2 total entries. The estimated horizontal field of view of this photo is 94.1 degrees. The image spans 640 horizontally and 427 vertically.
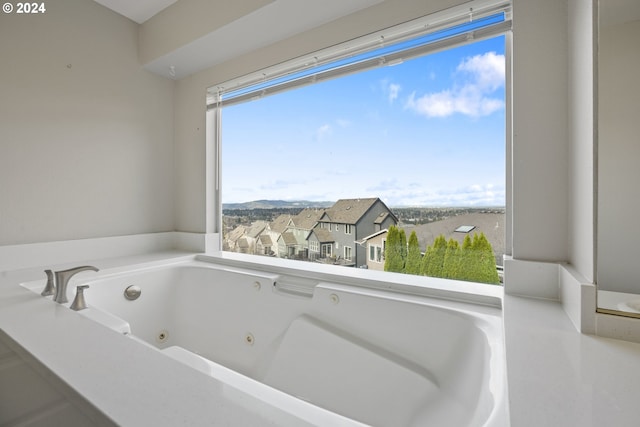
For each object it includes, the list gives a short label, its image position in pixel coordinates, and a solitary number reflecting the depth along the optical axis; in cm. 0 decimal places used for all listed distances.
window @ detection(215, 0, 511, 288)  122
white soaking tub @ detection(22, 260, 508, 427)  84
